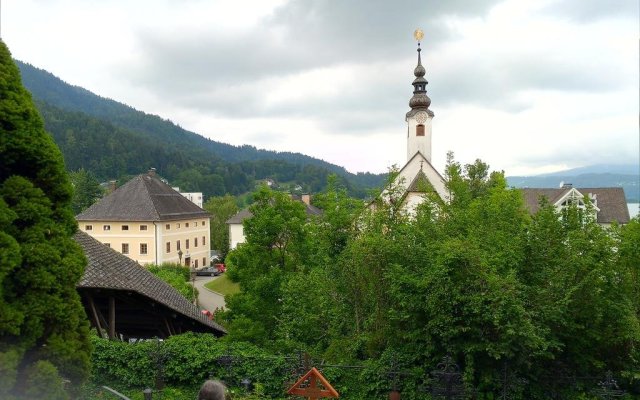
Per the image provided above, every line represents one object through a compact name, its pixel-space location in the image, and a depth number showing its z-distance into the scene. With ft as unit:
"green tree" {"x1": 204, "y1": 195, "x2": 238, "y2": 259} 218.59
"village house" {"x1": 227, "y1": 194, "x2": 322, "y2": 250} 202.69
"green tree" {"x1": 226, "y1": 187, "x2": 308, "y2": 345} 53.62
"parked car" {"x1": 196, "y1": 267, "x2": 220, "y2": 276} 167.32
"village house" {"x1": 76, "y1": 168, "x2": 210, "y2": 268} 144.97
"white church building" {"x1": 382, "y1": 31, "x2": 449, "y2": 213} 130.62
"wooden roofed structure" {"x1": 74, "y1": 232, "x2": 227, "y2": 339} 36.11
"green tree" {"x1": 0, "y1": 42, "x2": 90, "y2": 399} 18.78
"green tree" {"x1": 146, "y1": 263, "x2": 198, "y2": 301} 85.85
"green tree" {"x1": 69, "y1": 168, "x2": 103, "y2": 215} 243.40
